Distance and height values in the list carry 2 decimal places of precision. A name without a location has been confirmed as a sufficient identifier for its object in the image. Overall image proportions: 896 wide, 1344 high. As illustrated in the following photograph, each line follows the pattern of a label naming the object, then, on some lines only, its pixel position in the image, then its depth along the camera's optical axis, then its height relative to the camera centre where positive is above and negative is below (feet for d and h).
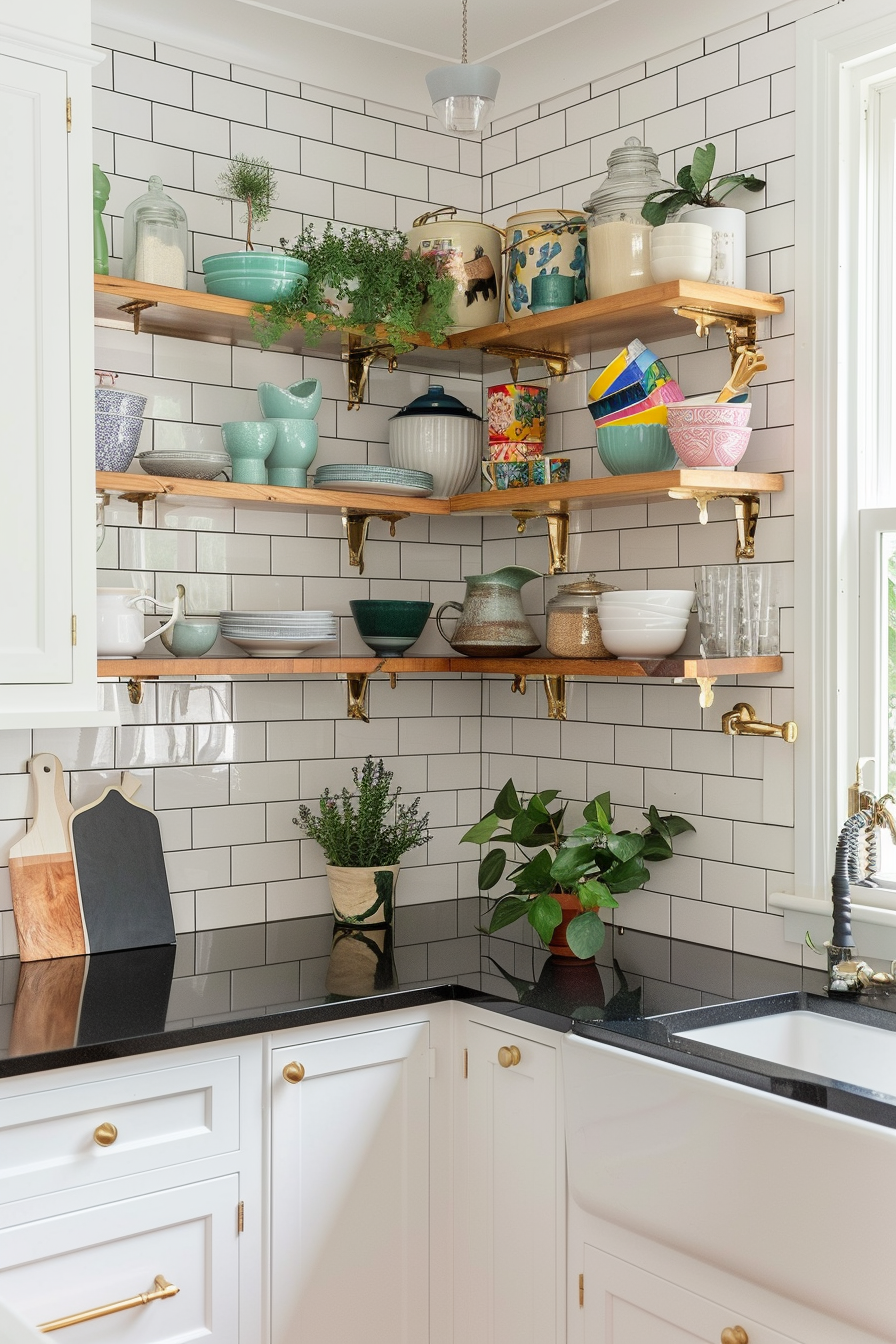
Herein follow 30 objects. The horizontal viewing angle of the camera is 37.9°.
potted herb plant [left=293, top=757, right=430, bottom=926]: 8.96 -1.42
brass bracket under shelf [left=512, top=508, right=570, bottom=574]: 9.37 +0.76
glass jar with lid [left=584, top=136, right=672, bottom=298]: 8.12 +2.66
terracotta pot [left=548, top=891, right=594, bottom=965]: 8.23 -1.76
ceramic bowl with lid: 9.30 +1.49
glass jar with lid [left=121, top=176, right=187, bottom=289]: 8.09 +2.53
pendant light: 7.32 +3.12
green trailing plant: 8.38 +2.33
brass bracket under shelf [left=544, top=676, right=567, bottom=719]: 9.37 -0.36
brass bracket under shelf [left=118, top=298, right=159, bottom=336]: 8.05 +2.11
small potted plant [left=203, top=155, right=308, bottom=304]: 8.25 +2.36
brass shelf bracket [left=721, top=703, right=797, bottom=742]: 7.89 -0.49
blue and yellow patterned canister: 8.70 +2.66
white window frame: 7.69 +1.39
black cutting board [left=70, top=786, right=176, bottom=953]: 8.36 -1.49
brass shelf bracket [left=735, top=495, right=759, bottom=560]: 8.10 +0.77
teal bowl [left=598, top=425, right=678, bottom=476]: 8.11 +1.24
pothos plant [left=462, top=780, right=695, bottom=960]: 7.80 -1.40
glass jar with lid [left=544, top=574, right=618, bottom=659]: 8.39 +0.15
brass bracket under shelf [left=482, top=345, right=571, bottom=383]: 9.32 +2.09
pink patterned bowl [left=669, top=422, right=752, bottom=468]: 7.59 +1.18
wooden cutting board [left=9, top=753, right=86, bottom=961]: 8.11 -1.47
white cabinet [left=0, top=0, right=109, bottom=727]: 7.09 +1.45
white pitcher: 7.80 +0.13
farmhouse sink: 5.24 -2.20
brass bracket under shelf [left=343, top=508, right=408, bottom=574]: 9.52 +0.83
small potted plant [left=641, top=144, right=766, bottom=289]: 7.90 +2.64
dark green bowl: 9.05 +0.16
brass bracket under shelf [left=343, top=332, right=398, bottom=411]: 9.25 +2.06
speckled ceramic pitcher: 9.12 +0.18
